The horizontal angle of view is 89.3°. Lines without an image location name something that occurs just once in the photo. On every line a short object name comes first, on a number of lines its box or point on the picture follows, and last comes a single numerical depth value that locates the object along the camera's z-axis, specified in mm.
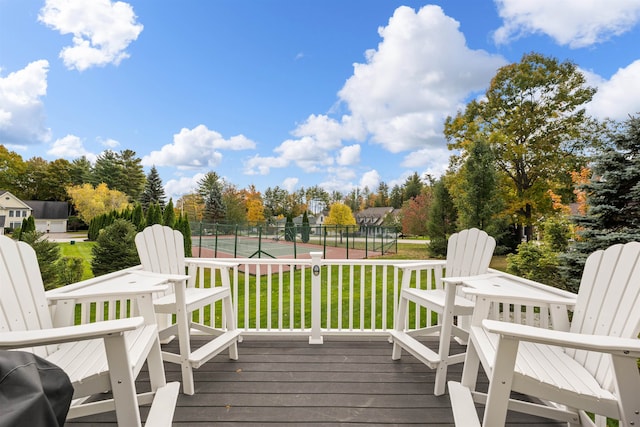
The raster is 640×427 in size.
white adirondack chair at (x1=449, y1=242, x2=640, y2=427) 1138
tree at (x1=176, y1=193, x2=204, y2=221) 27031
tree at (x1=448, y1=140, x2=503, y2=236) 9102
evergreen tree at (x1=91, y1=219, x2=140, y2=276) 7078
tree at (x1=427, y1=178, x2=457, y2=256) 11852
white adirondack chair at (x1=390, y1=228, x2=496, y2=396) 2164
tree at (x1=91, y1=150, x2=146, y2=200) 21469
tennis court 11781
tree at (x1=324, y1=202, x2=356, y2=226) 25578
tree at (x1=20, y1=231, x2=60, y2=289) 6109
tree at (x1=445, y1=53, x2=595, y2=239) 10859
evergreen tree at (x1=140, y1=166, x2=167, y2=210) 25988
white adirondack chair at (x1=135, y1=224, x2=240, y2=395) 2150
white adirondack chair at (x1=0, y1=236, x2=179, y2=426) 1159
